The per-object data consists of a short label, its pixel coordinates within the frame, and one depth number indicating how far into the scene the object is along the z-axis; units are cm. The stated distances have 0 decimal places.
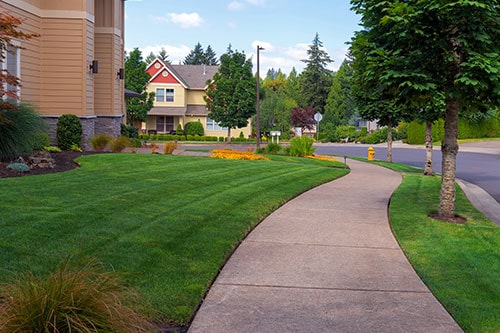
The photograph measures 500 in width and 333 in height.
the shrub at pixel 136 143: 2406
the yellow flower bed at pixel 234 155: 2260
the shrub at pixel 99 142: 2078
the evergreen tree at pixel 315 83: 8369
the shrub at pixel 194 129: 5712
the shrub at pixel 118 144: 2077
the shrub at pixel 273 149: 2817
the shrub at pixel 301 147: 2738
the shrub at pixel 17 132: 1374
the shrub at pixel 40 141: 1542
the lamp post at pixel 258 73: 3976
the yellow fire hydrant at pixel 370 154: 2947
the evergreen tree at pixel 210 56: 13376
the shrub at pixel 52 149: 1816
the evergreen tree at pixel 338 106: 7219
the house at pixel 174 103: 5862
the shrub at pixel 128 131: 2769
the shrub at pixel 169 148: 2256
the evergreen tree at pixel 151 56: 11160
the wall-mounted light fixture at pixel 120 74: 2581
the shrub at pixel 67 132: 1984
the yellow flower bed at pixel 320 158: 2537
